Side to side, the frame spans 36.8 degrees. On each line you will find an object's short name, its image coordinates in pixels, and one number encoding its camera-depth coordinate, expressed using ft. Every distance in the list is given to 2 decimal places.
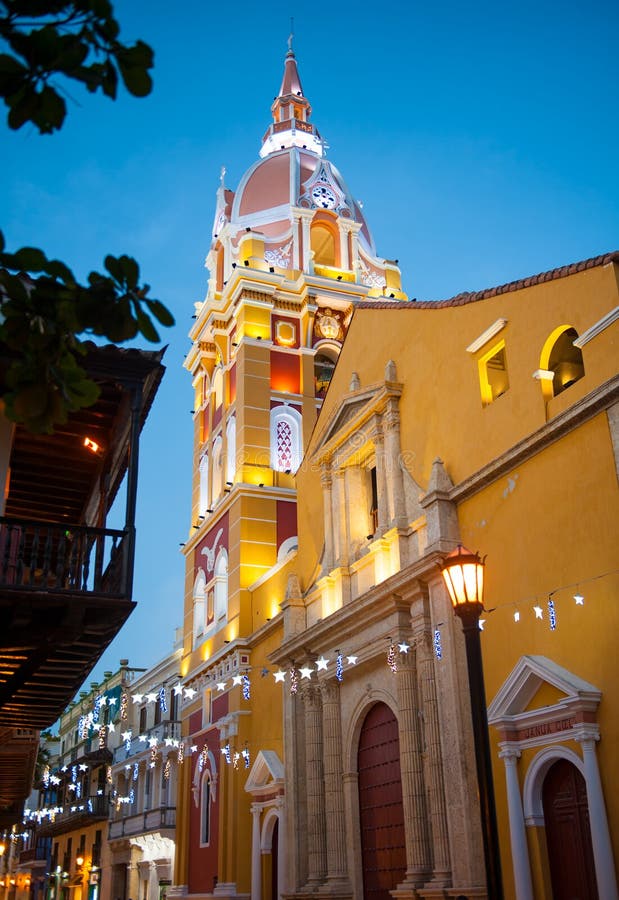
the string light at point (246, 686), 76.43
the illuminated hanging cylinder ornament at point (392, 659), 53.72
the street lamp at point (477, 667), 22.17
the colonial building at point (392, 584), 40.19
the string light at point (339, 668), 59.67
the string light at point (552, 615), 40.19
